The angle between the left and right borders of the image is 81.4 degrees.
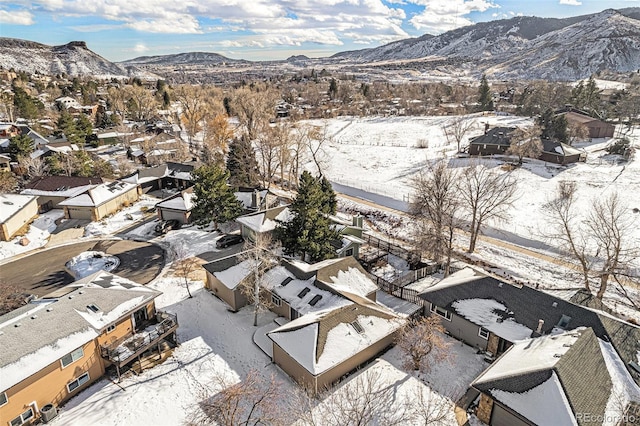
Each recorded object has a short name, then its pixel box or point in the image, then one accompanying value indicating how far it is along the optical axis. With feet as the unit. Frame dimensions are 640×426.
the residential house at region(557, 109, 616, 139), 253.85
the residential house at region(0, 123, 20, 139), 213.66
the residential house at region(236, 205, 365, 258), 112.57
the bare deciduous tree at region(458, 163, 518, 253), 116.03
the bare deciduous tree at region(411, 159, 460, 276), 106.22
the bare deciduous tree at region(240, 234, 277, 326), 81.66
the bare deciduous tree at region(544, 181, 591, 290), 123.75
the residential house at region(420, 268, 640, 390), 68.49
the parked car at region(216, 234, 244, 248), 120.37
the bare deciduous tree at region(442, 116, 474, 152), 244.26
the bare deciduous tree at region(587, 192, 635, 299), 87.30
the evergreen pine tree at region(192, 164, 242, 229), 124.36
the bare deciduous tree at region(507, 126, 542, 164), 205.77
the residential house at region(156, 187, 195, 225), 138.21
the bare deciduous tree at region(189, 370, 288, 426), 57.77
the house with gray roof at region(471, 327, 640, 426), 53.52
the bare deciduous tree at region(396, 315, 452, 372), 69.56
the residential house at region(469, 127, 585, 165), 204.13
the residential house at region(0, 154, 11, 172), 178.91
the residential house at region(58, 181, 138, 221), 139.95
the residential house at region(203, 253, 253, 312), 87.86
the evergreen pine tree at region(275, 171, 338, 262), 99.96
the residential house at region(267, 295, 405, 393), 65.46
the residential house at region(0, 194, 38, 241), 122.01
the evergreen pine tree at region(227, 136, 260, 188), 172.45
